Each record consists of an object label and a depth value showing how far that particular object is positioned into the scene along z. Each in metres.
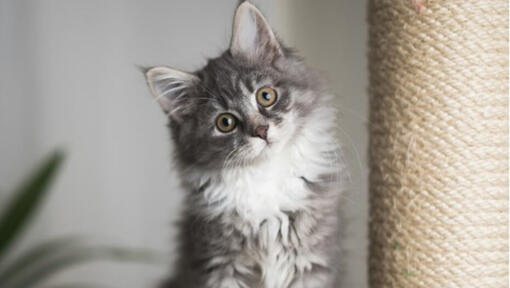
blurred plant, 0.82
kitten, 0.61
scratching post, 0.57
